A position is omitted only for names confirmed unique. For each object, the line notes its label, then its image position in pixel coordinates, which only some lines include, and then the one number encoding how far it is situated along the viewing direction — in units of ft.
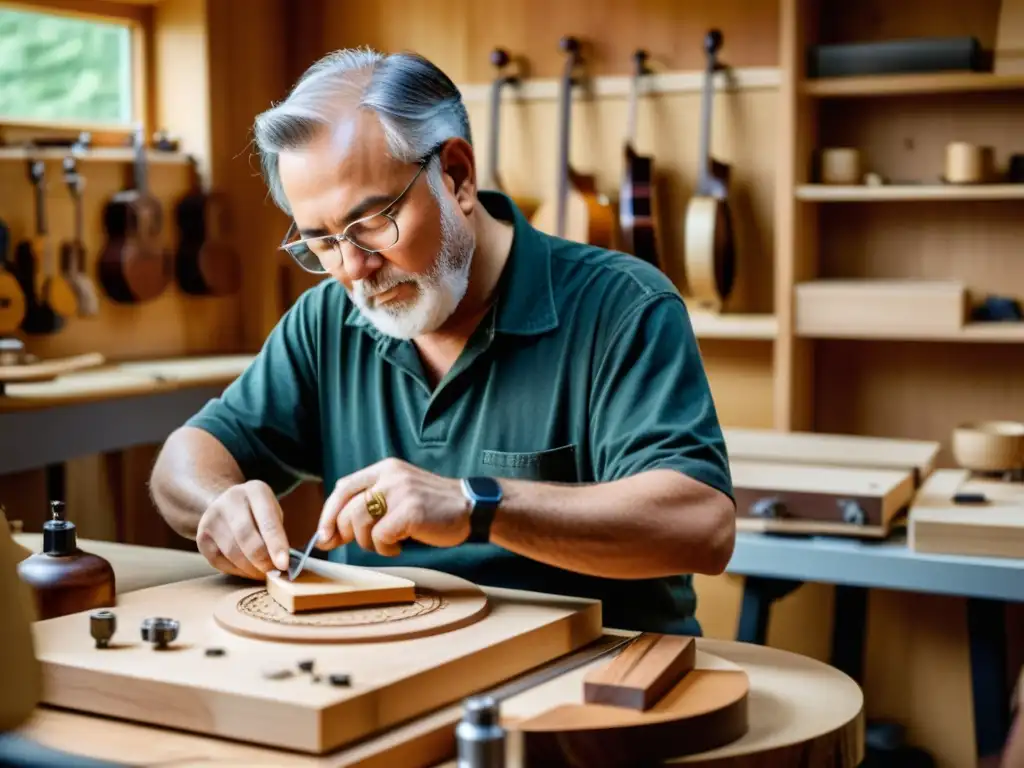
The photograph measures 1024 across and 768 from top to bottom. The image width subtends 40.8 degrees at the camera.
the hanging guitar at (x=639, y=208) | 13.07
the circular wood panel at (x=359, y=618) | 4.49
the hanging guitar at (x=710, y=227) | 12.62
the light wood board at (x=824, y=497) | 9.51
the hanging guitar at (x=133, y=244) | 14.08
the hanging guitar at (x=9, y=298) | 12.51
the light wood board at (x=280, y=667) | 3.84
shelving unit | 12.07
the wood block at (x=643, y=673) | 3.98
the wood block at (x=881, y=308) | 11.48
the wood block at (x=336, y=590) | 4.83
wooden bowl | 10.36
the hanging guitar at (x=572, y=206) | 13.12
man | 5.59
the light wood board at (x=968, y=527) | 9.02
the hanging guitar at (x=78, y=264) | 13.46
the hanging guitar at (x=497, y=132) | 13.83
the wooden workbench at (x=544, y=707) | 3.85
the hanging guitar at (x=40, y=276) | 13.09
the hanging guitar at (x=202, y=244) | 14.85
